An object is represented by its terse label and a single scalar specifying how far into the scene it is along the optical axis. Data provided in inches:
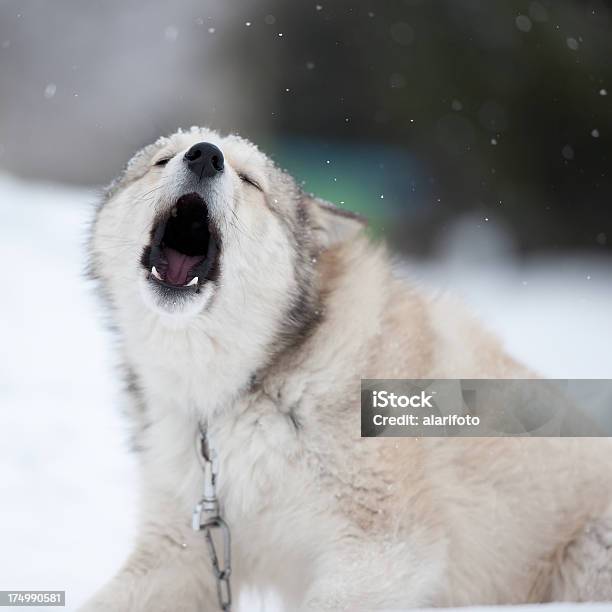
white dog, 169.9
